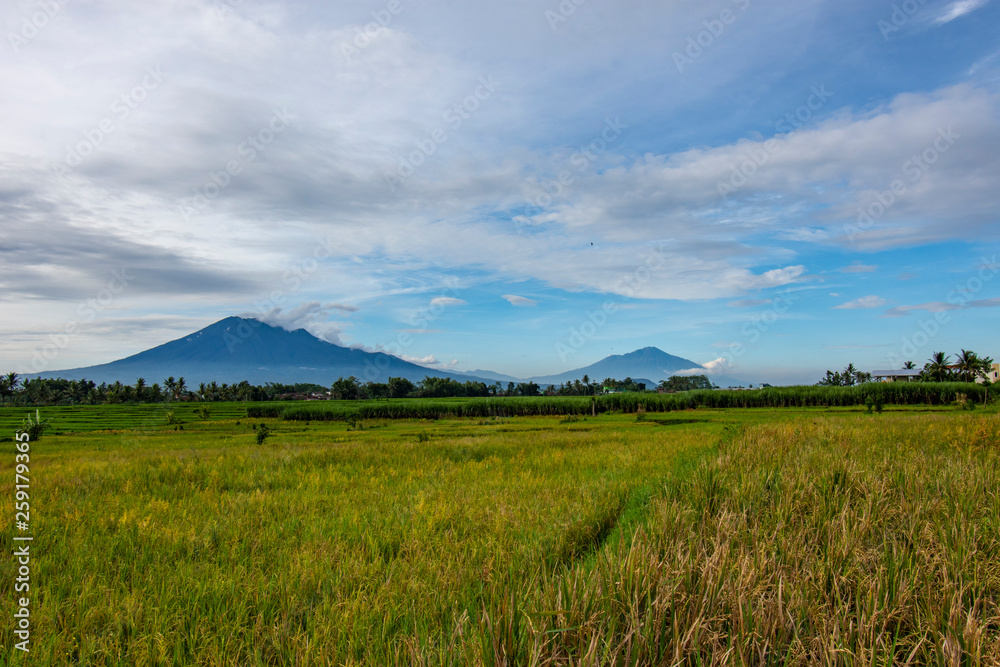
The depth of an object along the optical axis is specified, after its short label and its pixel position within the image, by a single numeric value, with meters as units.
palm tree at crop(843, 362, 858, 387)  144.00
